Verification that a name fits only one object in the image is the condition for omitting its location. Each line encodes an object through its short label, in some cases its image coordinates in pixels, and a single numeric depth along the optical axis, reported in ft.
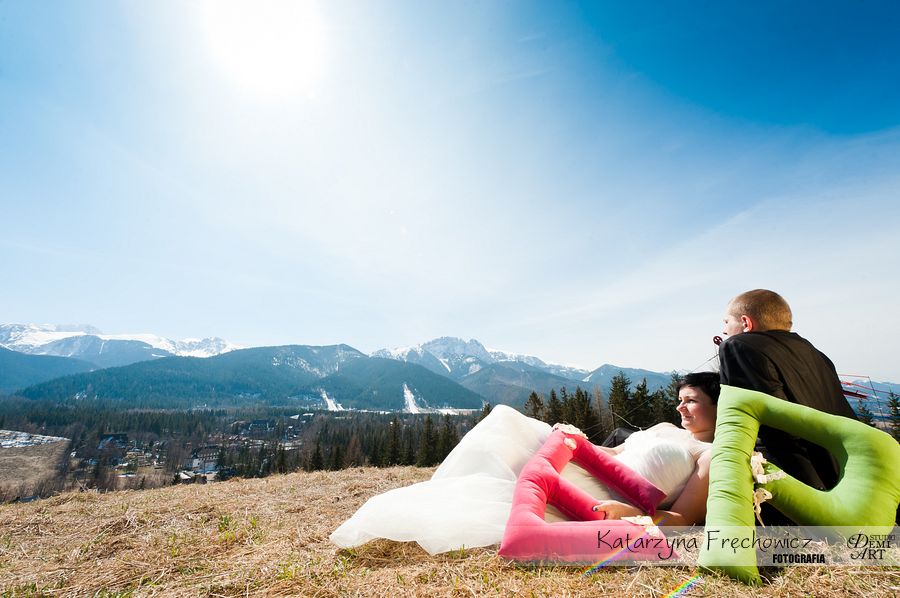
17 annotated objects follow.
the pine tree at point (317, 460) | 145.69
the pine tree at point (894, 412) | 93.20
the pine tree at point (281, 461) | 144.99
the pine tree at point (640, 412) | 98.17
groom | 9.96
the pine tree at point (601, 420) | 103.56
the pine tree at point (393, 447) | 143.37
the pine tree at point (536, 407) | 119.57
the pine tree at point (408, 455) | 146.61
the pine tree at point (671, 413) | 92.34
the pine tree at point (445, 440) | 138.10
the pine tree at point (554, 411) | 118.73
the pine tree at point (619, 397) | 102.32
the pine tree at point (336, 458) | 146.69
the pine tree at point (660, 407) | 93.86
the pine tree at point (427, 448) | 140.97
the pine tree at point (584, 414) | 102.29
